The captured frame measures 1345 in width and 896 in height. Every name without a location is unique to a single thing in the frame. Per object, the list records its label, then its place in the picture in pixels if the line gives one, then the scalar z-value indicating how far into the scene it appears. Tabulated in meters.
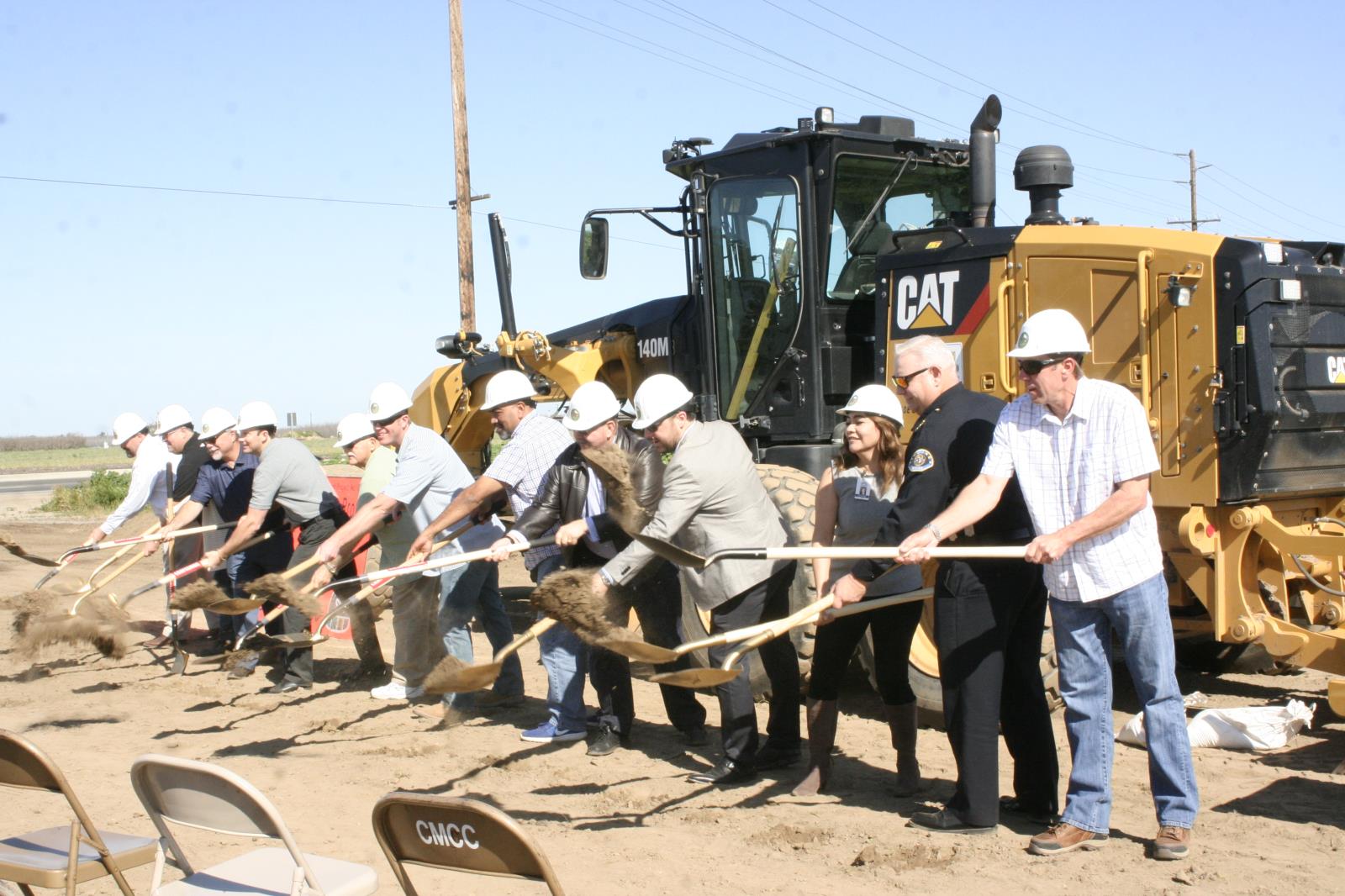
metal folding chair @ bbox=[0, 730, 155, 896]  3.89
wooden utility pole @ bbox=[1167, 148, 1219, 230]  37.56
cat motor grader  6.70
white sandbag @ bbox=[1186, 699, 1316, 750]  6.65
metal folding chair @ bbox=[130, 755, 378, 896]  3.46
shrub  26.61
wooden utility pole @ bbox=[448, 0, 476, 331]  19.16
